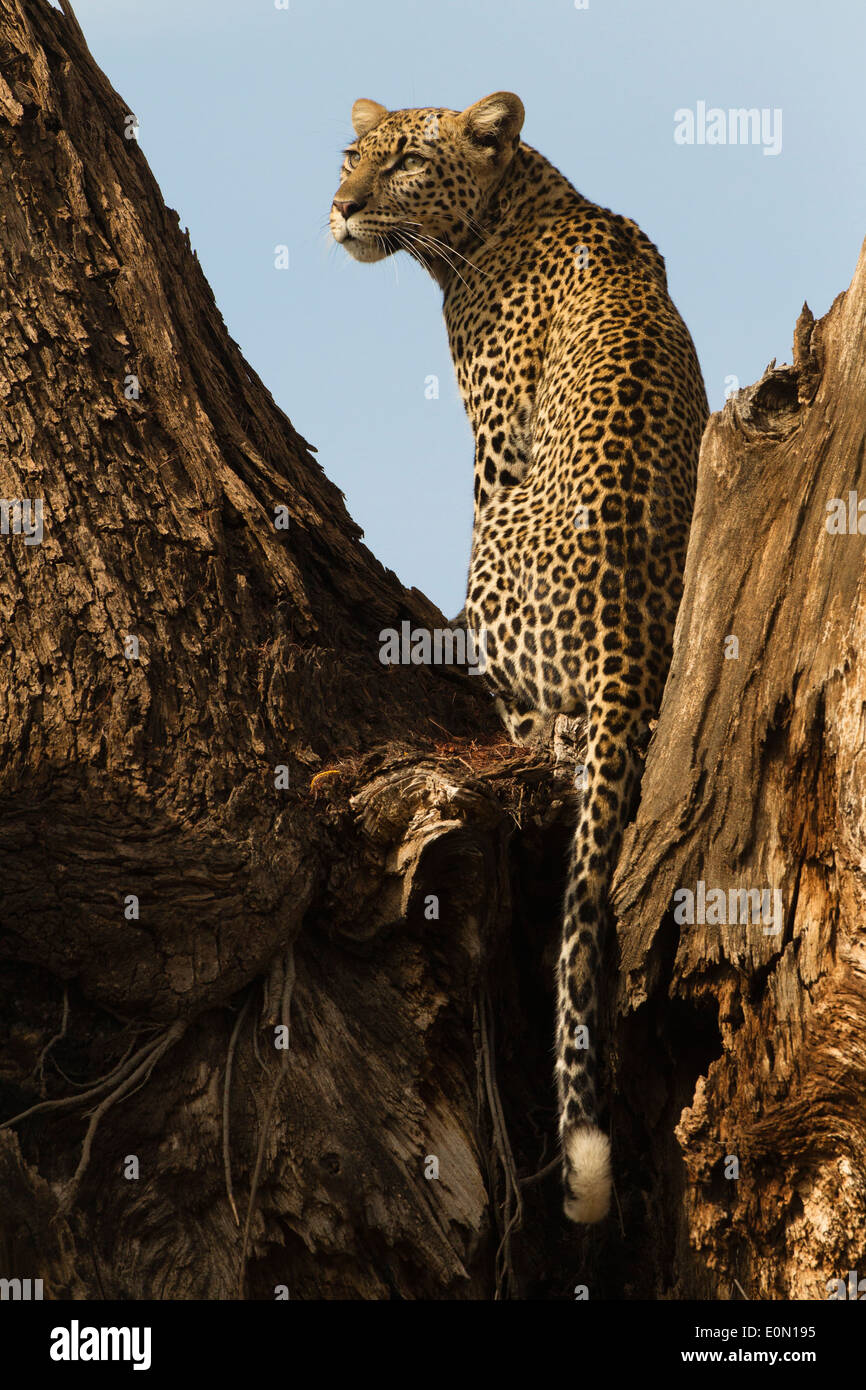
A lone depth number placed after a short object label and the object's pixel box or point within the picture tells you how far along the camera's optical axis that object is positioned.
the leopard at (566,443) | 5.49
